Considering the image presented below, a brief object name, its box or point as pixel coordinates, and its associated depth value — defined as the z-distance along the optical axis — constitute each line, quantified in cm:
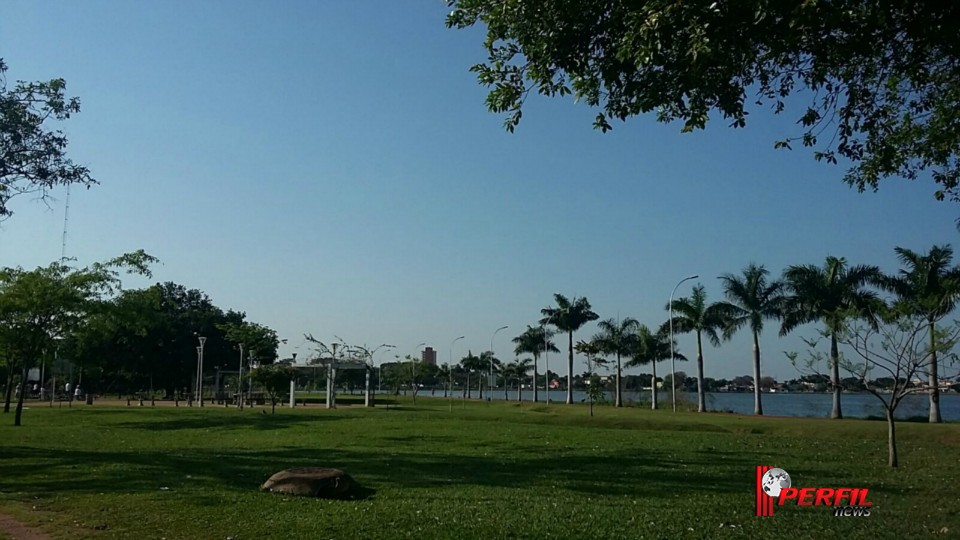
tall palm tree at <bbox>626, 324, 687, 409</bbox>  7012
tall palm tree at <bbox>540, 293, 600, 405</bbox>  7725
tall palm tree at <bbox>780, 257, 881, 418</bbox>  5159
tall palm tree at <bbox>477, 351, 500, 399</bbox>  11112
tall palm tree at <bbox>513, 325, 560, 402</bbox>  9050
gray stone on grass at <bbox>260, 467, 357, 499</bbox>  1398
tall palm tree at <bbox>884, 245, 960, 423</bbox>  4656
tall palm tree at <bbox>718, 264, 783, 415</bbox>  5597
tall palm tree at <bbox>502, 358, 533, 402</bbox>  10171
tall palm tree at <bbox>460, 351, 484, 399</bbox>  10988
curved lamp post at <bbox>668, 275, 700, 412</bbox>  6209
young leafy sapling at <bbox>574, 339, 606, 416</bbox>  6725
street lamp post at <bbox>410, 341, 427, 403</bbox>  8328
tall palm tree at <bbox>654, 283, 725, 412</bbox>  6038
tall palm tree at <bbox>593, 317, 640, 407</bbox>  7169
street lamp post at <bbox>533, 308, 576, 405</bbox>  8893
